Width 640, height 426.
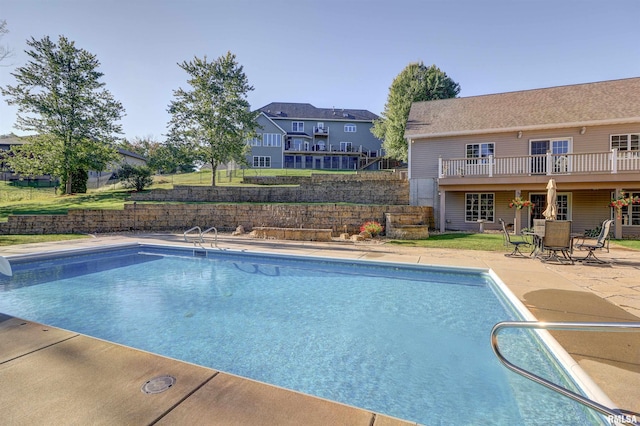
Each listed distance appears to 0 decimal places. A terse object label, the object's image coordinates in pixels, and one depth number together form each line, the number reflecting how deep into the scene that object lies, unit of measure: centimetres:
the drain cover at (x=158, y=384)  243
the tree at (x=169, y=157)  2075
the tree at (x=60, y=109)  2005
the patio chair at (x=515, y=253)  894
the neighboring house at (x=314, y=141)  3631
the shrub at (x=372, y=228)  1285
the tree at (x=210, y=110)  2102
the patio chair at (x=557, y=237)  800
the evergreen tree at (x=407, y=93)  2766
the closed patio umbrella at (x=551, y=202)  942
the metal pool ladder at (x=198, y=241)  1092
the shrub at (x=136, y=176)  2153
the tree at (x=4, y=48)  1661
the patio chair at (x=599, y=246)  807
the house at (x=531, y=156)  1336
